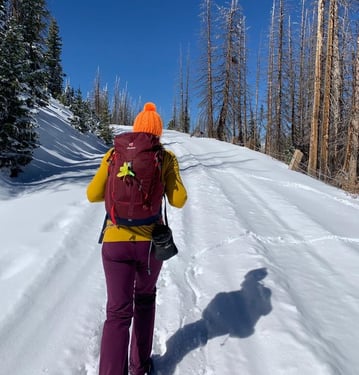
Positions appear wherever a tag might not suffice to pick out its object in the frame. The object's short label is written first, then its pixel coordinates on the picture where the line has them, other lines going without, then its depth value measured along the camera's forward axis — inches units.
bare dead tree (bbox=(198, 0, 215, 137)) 1306.6
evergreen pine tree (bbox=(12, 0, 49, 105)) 689.6
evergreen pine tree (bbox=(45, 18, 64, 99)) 1660.2
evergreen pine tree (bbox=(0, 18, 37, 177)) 408.8
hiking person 88.7
